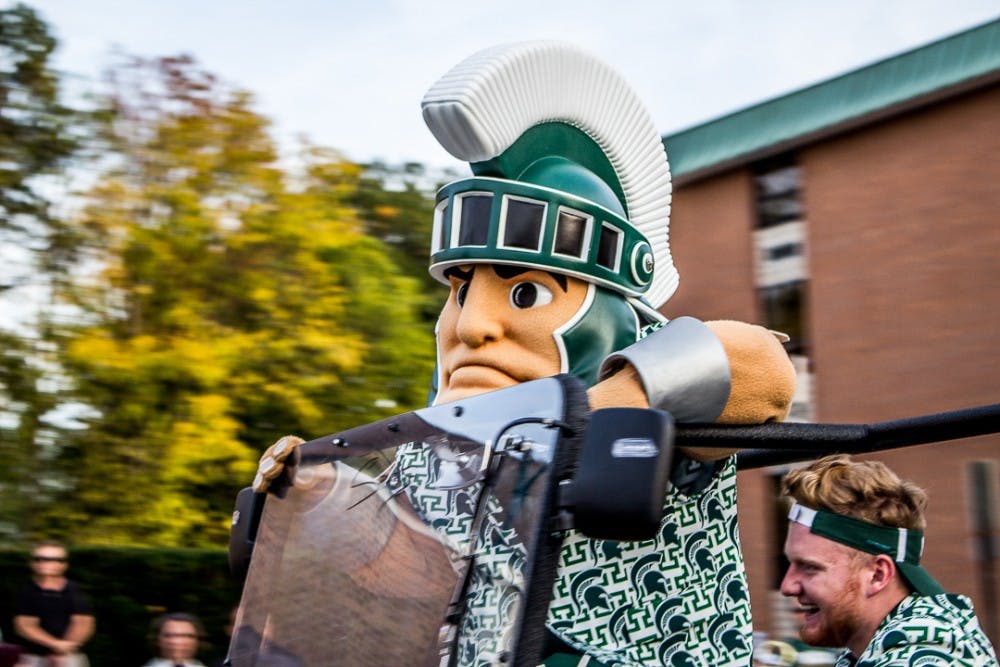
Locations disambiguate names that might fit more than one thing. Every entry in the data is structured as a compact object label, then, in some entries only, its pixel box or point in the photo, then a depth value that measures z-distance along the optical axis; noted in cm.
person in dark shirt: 714
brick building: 1376
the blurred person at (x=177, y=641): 644
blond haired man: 269
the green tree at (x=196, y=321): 1273
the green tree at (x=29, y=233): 1249
